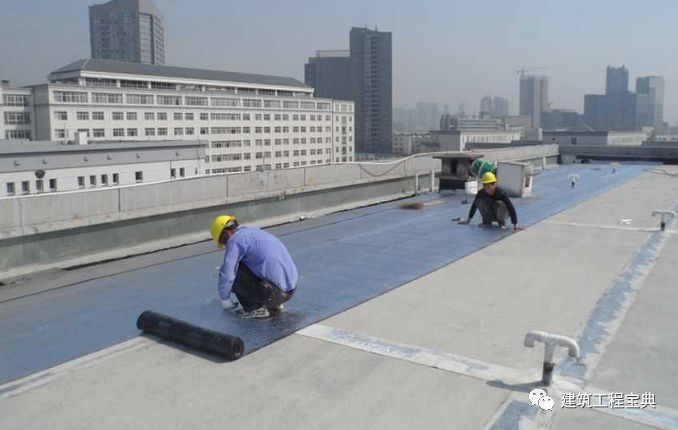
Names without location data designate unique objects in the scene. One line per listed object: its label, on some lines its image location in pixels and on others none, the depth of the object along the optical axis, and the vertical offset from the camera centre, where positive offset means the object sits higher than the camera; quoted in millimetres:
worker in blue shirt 5727 -1229
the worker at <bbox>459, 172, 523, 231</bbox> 10914 -1195
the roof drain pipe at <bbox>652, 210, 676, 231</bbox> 10969 -1399
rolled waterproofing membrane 4883 -1618
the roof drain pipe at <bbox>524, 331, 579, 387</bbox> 4297 -1462
